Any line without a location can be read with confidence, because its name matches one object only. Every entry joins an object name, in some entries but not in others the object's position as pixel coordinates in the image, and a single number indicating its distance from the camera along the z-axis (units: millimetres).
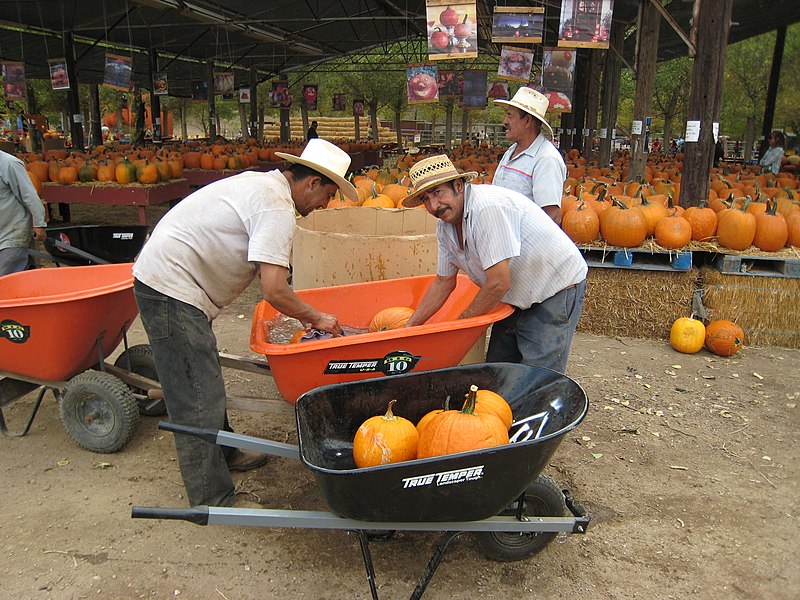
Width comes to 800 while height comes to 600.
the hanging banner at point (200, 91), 21266
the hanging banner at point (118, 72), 13453
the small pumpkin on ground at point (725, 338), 5270
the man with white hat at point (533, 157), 4004
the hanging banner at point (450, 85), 17286
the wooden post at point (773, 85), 16842
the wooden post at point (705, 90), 5926
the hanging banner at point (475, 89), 16359
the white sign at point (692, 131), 6152
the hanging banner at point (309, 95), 23109
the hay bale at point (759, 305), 5516
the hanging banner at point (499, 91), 17625
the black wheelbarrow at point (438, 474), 2074
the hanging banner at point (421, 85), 11531
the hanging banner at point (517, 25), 8961
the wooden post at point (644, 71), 7715
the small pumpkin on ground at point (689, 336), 5371
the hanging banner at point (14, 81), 13633
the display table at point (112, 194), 8633
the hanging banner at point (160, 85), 17594
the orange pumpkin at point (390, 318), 3453
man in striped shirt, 2756
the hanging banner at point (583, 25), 7176
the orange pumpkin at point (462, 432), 2227
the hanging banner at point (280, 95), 21594
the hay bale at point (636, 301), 5688
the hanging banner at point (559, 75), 9727
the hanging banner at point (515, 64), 10125
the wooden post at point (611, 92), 11664
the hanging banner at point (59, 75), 13742
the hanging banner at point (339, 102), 26678
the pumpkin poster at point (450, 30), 7680
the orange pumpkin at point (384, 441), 2311
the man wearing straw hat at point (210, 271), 2572
